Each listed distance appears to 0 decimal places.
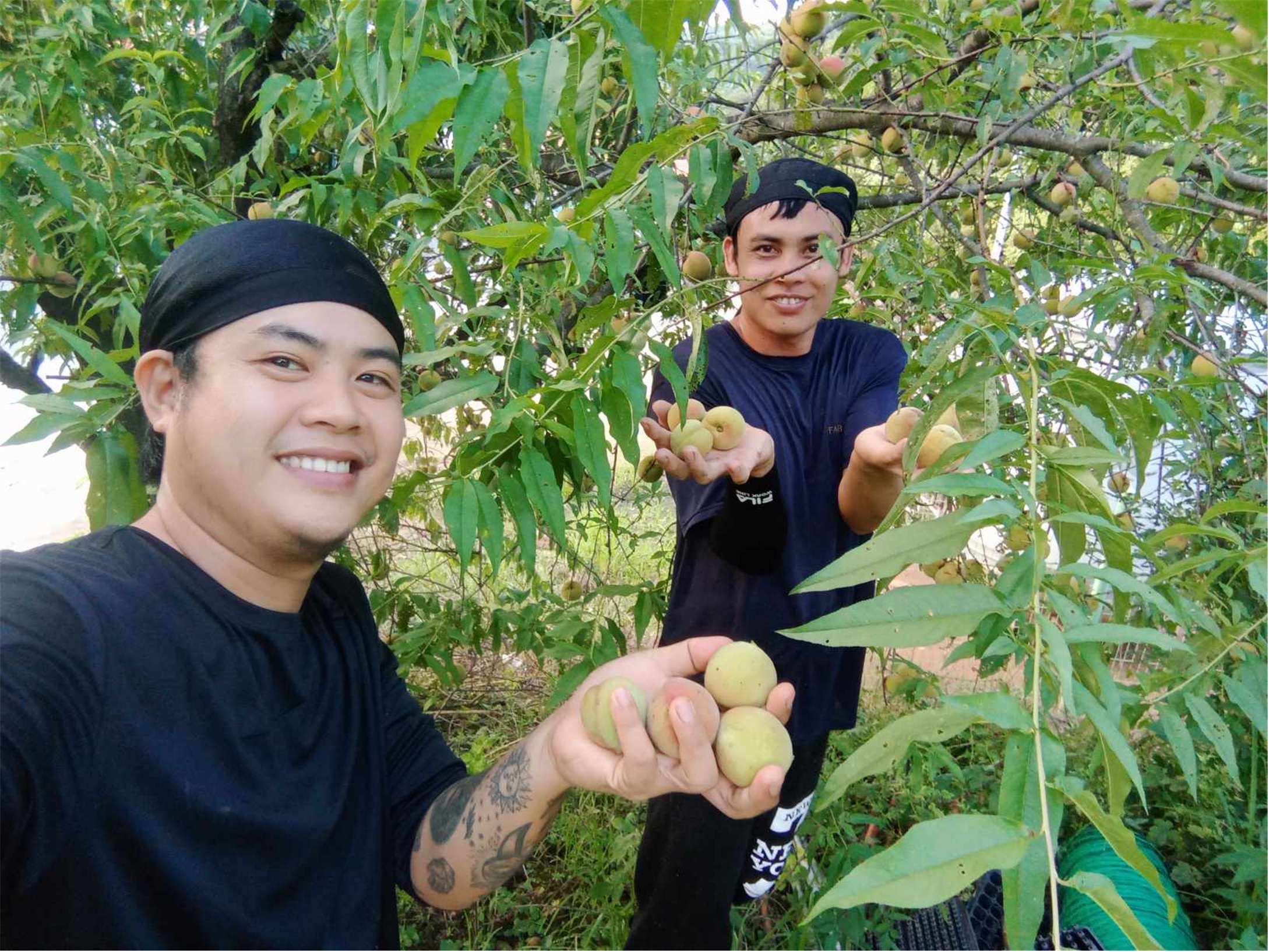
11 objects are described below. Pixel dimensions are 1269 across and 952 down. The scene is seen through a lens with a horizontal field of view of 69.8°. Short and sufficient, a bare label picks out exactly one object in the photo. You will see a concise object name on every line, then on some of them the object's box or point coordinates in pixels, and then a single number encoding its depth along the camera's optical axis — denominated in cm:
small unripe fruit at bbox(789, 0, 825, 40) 98
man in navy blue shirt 93
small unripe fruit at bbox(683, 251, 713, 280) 122
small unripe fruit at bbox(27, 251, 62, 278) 97
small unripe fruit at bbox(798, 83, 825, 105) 107
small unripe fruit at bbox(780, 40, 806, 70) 102
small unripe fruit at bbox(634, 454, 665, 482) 94
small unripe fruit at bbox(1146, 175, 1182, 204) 101
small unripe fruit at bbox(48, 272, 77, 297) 99
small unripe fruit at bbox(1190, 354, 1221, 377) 117
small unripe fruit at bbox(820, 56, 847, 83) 110
